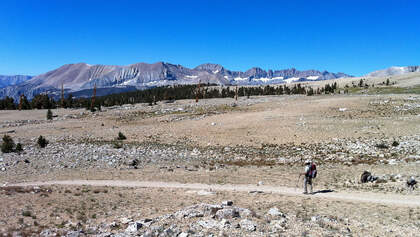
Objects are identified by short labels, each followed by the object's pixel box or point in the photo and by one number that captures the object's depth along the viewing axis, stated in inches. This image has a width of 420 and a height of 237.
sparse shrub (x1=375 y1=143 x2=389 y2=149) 1235.4
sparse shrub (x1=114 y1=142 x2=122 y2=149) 1464.1
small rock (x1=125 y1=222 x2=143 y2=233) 481.4
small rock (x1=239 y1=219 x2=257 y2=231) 457.7
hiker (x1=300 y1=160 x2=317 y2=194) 722.8
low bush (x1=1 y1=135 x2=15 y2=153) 1360.9
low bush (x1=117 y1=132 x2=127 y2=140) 1729.8
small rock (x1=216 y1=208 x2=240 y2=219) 504.7
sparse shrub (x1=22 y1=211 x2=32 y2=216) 572.9
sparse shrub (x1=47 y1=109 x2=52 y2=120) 2869.1
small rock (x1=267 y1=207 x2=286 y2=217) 525.7
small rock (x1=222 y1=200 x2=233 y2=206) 603.7
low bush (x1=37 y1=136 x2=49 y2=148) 1509.6
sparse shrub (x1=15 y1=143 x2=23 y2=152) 1384.1
